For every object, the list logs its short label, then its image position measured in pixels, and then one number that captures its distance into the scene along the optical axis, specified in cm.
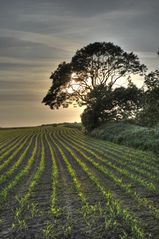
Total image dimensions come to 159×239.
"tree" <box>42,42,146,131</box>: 4871
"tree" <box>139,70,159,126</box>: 2037
